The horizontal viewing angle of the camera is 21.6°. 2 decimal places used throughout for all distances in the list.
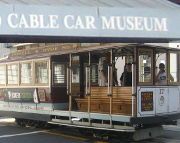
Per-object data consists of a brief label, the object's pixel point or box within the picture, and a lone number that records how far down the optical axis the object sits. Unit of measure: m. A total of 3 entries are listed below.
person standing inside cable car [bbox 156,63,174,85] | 14.20
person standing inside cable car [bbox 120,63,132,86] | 13.81
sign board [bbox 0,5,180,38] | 5.88
